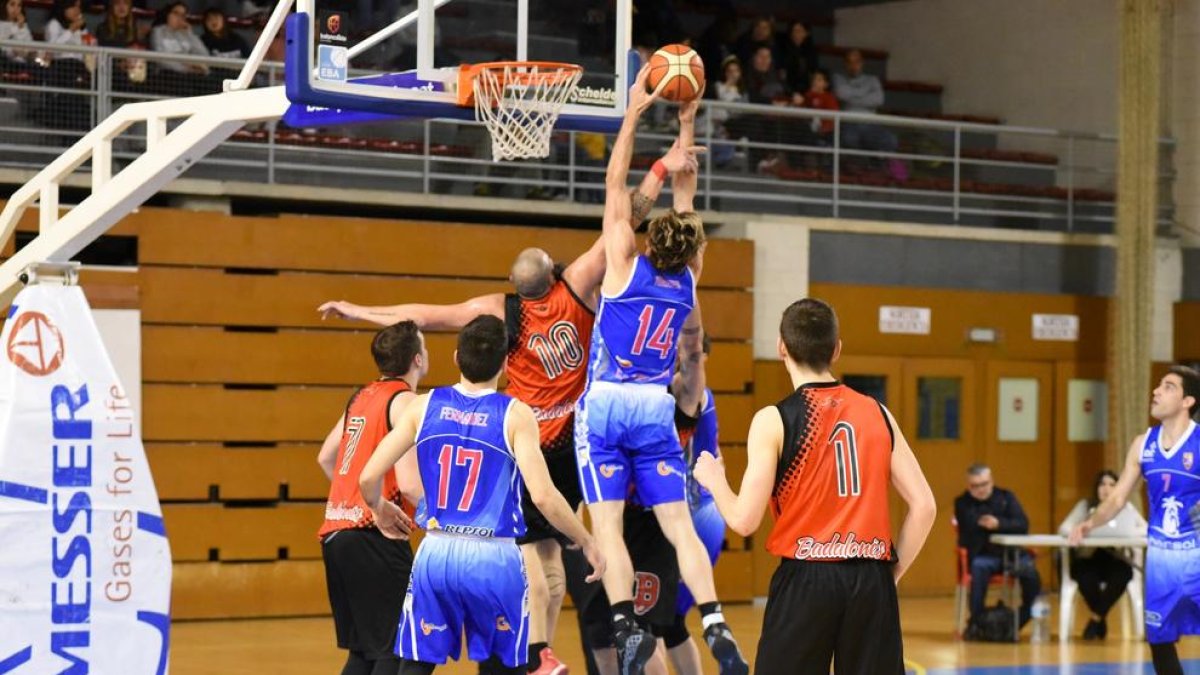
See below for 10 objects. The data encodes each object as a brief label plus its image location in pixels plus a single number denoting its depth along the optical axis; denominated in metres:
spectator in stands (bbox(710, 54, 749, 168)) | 17.45
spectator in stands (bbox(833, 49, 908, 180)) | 19.86
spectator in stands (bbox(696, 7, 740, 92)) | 19.31
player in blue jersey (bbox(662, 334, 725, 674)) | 9.00
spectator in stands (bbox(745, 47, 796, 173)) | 18.23
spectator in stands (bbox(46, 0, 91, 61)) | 15.16
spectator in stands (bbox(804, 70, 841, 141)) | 19.08
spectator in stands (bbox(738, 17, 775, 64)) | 19.53
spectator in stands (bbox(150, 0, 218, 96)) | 15.58
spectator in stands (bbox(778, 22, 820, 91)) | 19.66
